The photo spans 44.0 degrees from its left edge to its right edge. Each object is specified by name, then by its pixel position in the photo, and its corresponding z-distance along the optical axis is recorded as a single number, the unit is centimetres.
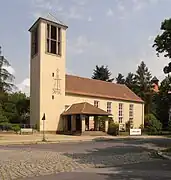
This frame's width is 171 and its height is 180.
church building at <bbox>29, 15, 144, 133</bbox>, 2946
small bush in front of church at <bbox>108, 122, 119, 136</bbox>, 2936
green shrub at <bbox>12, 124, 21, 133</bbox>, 2810
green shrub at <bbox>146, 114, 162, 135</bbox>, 3475
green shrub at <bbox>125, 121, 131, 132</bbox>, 3600
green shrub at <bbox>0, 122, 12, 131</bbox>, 2891
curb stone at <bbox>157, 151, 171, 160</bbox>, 1050
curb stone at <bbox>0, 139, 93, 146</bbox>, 1862
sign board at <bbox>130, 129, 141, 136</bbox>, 2980
